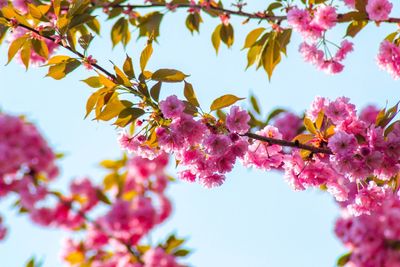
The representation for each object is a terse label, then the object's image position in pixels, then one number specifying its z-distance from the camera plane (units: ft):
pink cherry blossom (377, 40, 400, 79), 22.90
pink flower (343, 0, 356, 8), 24.35
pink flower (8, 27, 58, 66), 29.77
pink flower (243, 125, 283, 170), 19.85
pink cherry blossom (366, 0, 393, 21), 21.11
